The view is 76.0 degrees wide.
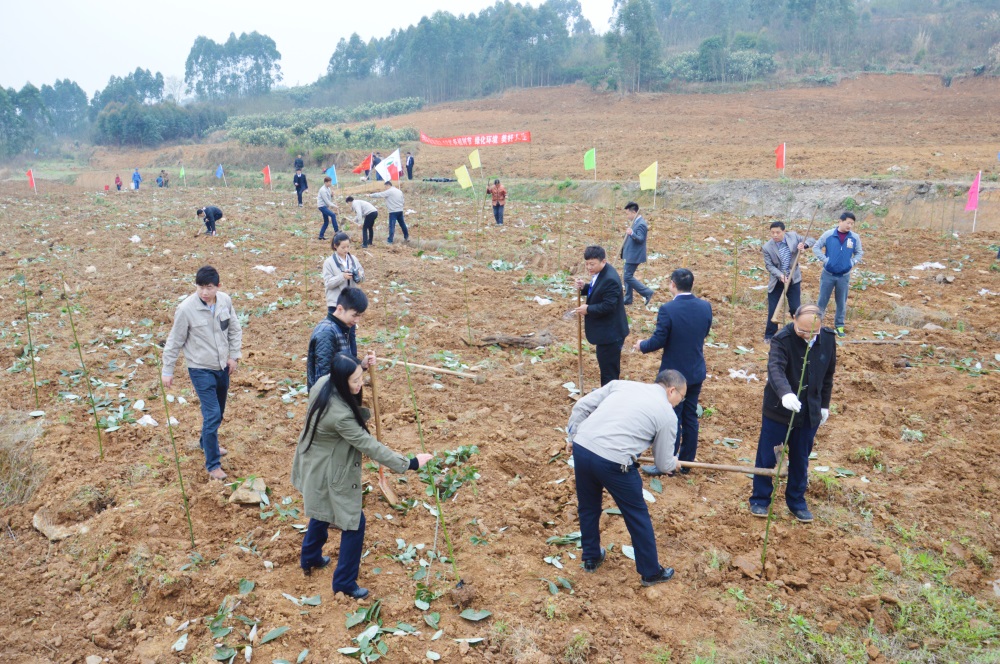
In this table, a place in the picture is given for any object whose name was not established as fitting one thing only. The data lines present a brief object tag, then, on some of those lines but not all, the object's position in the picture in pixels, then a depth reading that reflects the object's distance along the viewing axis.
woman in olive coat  3.41
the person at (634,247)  8.45
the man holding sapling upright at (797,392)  4.35
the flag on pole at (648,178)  12.51
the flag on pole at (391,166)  13.78
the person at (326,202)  13.31
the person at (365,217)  12.09
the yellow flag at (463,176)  15.19
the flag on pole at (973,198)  13.15
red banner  30.31
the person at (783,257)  7.43
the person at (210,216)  13.52
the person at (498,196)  15.41
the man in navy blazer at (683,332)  4.86
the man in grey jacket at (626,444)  3.65
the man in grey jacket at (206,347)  4.93
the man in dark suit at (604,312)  5.38
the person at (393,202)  12.48
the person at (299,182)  19.31
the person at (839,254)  7.83
